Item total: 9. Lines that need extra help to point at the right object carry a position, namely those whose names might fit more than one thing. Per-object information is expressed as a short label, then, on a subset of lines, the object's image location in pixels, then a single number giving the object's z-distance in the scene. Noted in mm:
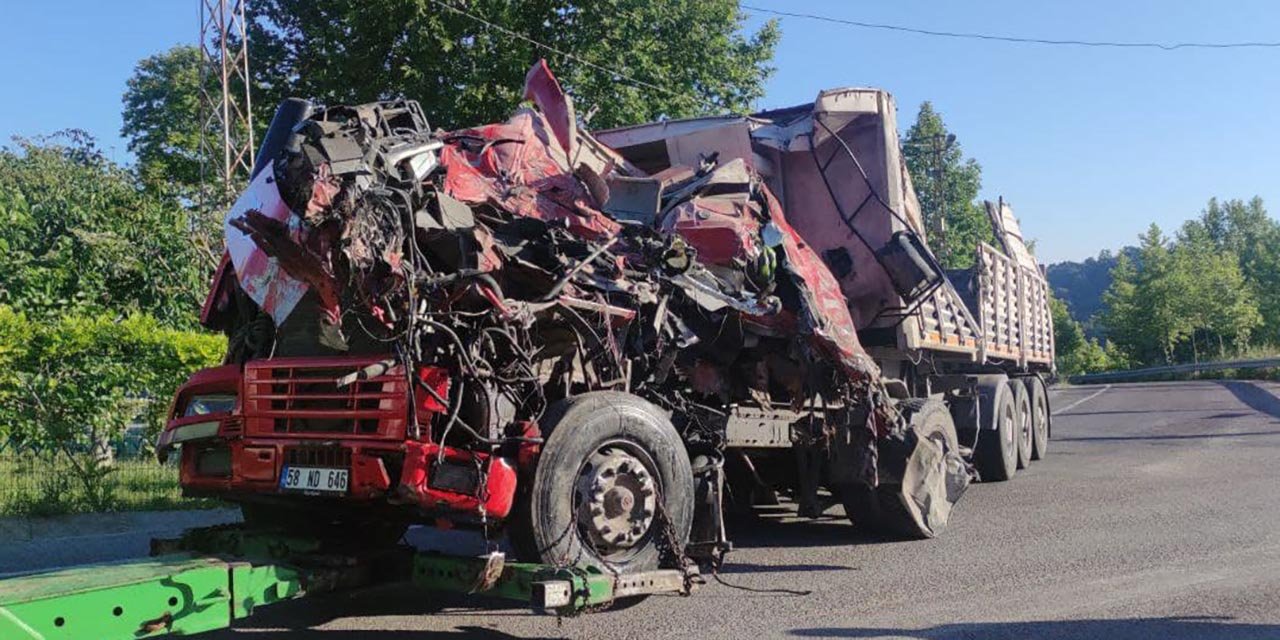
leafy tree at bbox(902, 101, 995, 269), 39062
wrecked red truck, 4520
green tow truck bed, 3621
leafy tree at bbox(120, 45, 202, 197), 24953
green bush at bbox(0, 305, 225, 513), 8047
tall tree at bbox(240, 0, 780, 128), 18078
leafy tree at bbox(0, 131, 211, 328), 11742
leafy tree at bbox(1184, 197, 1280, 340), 57500
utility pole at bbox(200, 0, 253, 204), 16391
